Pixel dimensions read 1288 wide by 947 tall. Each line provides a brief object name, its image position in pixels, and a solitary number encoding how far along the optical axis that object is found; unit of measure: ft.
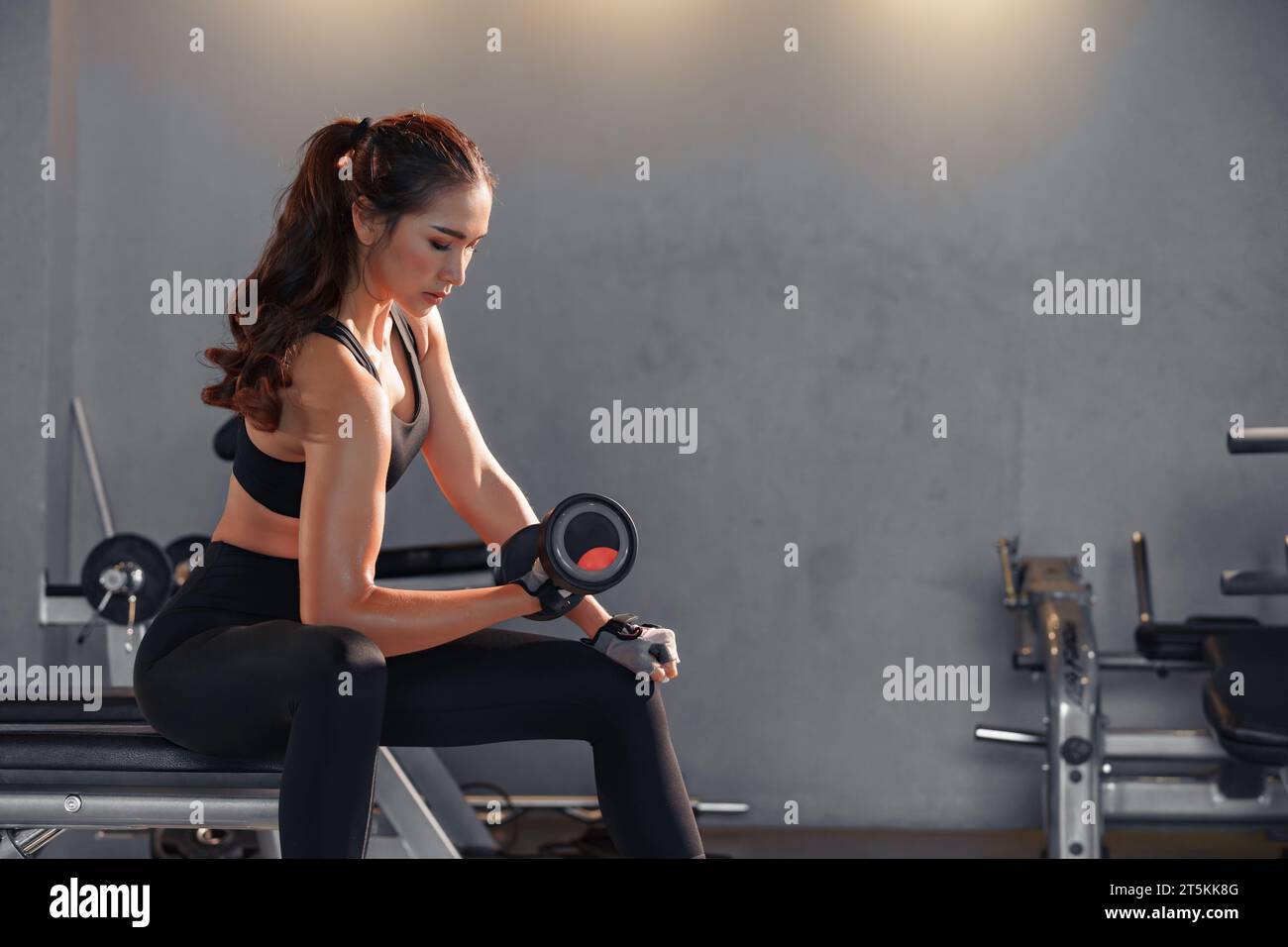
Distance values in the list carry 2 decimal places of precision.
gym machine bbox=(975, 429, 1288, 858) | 8.16
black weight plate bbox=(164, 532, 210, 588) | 9.71
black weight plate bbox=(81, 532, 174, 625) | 9.21
